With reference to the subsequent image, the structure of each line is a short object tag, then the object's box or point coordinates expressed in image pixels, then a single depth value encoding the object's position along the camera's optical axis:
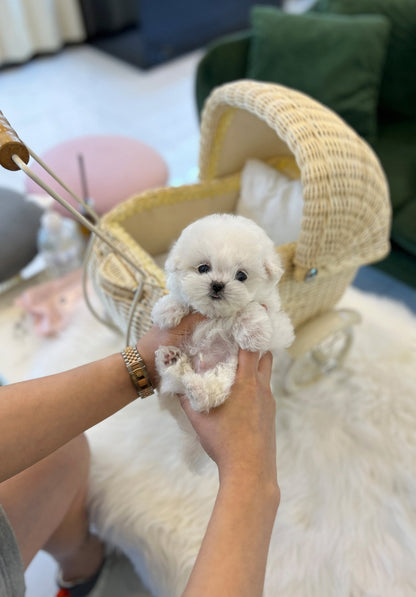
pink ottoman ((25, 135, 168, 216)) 1.46
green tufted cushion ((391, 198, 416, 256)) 1.30
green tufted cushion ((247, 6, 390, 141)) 1.41
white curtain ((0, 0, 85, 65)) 2.69
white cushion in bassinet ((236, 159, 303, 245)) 1.04
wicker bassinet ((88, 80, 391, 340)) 0.83
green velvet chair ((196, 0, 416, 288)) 1.40
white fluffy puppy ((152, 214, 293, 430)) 0.60
